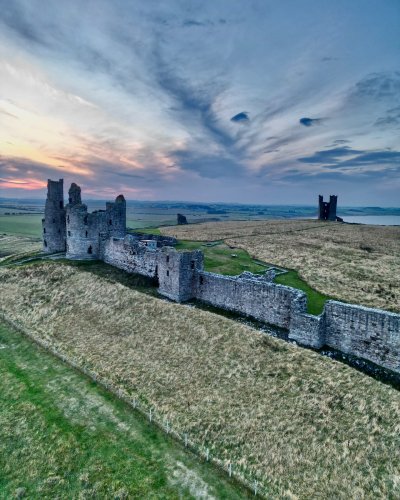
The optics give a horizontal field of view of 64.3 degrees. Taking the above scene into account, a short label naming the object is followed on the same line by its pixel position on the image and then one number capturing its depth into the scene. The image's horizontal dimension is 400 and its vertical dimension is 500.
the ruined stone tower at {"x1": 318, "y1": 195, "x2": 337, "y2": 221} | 100.57
